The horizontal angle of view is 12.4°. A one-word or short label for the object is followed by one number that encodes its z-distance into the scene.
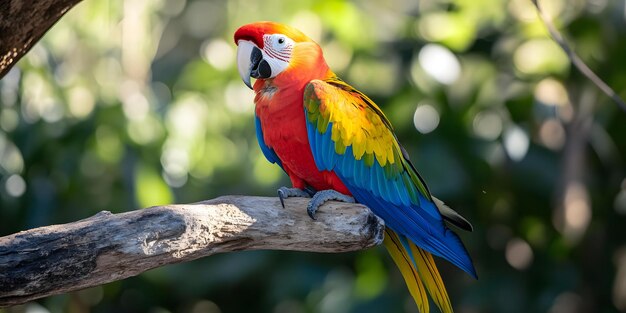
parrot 4.02
